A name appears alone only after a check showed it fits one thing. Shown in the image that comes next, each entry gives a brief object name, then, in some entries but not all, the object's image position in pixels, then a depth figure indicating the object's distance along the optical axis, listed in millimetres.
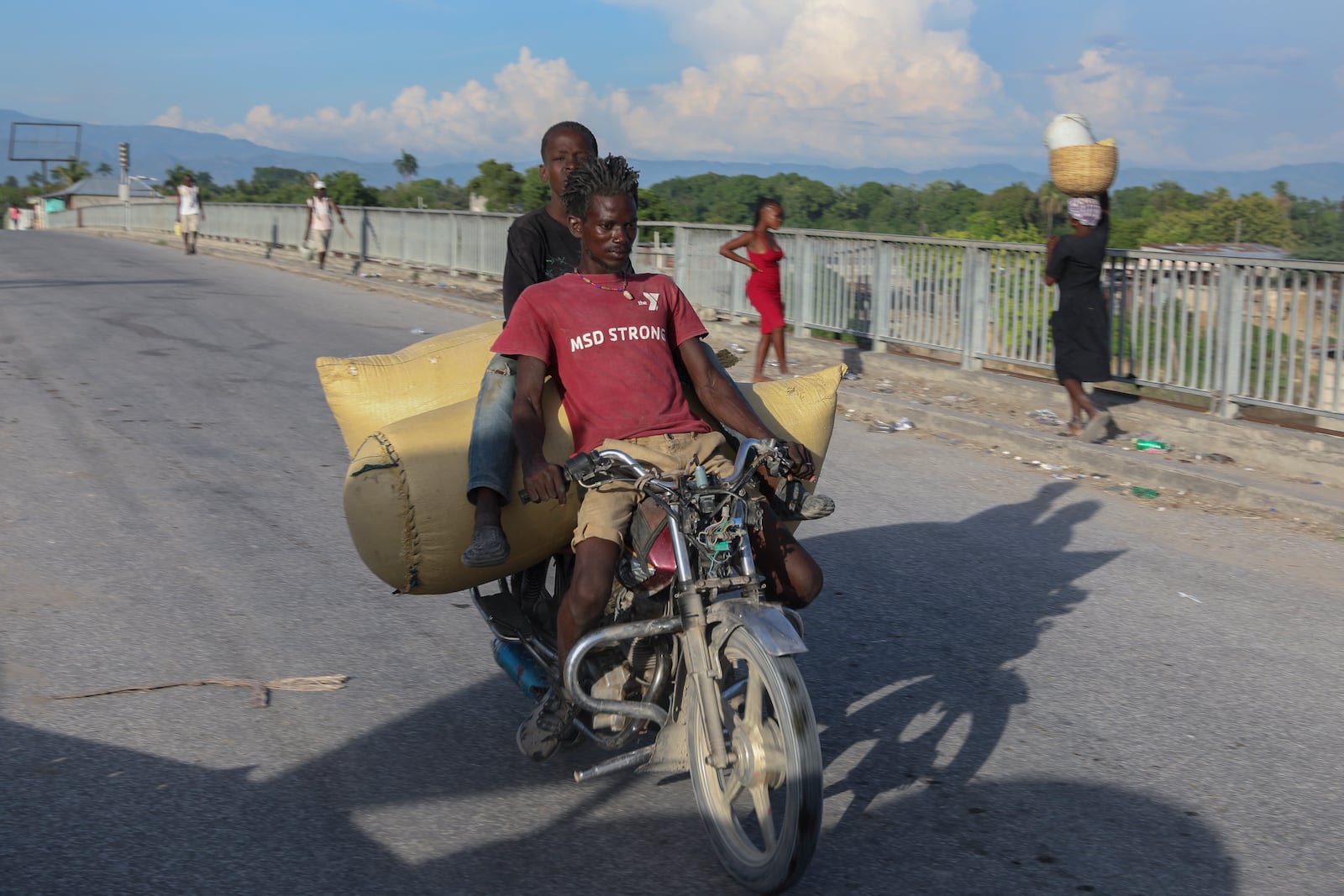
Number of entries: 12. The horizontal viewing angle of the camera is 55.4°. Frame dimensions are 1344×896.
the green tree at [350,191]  67562
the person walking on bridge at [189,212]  29422
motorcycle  3109
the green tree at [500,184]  50812
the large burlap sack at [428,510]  3854
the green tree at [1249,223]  34188
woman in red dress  12398
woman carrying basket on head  9648
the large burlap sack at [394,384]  4582
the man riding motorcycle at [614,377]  3641
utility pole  45875
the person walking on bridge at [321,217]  25250
